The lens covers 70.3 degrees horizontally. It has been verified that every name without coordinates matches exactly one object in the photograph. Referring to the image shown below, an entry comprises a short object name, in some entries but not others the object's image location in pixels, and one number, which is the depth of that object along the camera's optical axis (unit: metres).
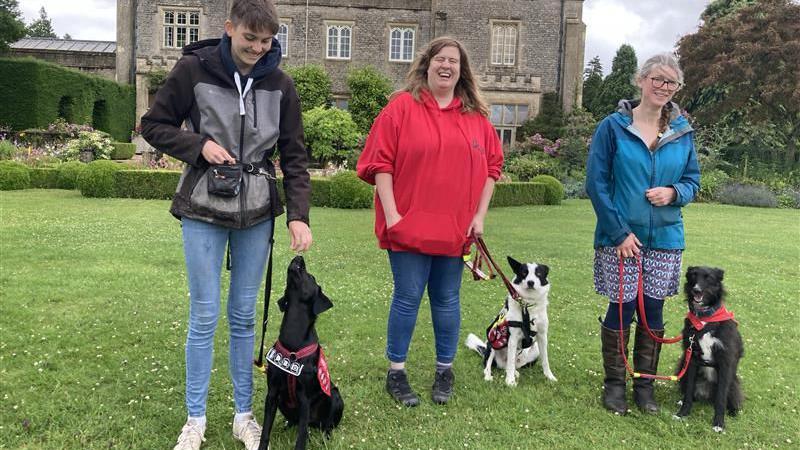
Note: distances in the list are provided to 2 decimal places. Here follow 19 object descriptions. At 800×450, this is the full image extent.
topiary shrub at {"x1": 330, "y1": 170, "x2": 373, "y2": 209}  14.35
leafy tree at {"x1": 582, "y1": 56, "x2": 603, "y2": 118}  40.28
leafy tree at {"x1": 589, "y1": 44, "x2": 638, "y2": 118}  37.93
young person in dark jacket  2.52
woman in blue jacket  3.33
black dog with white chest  3.36
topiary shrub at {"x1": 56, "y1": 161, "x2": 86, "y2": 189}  15.45
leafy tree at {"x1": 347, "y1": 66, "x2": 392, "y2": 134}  25.44
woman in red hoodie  3.26
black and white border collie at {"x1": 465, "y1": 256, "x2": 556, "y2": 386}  3.93
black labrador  2.73
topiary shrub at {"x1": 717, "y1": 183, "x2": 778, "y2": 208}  18.86
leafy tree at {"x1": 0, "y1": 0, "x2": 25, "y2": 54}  27.61
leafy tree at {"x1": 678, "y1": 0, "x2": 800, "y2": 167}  23.59
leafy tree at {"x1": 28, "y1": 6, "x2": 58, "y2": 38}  63.09
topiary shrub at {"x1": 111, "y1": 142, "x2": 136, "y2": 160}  21.09
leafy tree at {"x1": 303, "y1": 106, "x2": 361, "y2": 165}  20.56
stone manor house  26.83
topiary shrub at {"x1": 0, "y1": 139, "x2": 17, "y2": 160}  17.47
